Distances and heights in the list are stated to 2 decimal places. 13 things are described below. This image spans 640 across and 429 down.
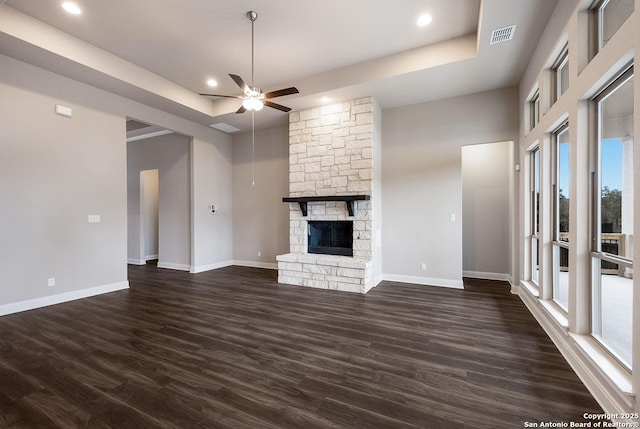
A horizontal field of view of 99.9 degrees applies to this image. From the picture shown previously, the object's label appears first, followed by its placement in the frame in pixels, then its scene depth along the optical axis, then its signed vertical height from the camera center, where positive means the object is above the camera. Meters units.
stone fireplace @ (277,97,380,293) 4.71 +0.31
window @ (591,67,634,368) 1.87 -0.07
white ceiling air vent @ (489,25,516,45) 3.05 +2.08
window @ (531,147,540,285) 3.81 -0.02
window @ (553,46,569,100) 2.78 +1.53
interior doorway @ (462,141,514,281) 5.24 +0.04
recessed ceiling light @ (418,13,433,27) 3.26 +2.39
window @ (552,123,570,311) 2.95 -0.09
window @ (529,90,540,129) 3.79 +1.47
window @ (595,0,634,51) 1.86 +1.46
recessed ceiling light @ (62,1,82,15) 3.04 +2.41
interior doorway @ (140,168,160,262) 7.25 +0.00
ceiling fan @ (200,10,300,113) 3.27 +1.53
